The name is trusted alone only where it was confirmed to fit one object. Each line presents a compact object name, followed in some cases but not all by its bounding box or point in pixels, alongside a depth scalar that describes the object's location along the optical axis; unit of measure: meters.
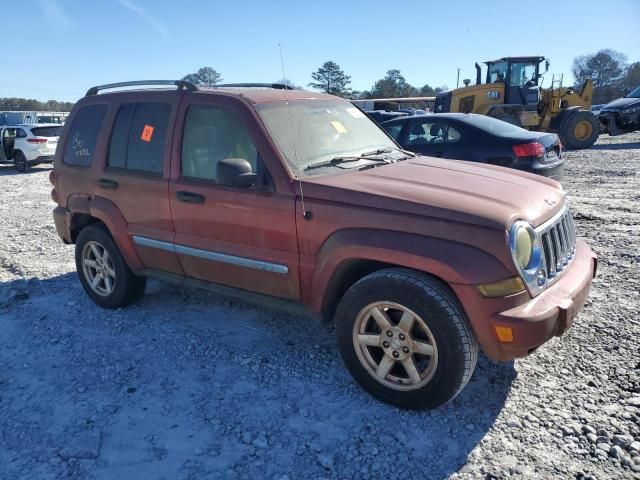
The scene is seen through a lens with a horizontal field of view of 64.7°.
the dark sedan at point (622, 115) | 17.58
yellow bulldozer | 16.88
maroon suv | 2.81
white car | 16.80
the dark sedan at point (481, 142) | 7.31
